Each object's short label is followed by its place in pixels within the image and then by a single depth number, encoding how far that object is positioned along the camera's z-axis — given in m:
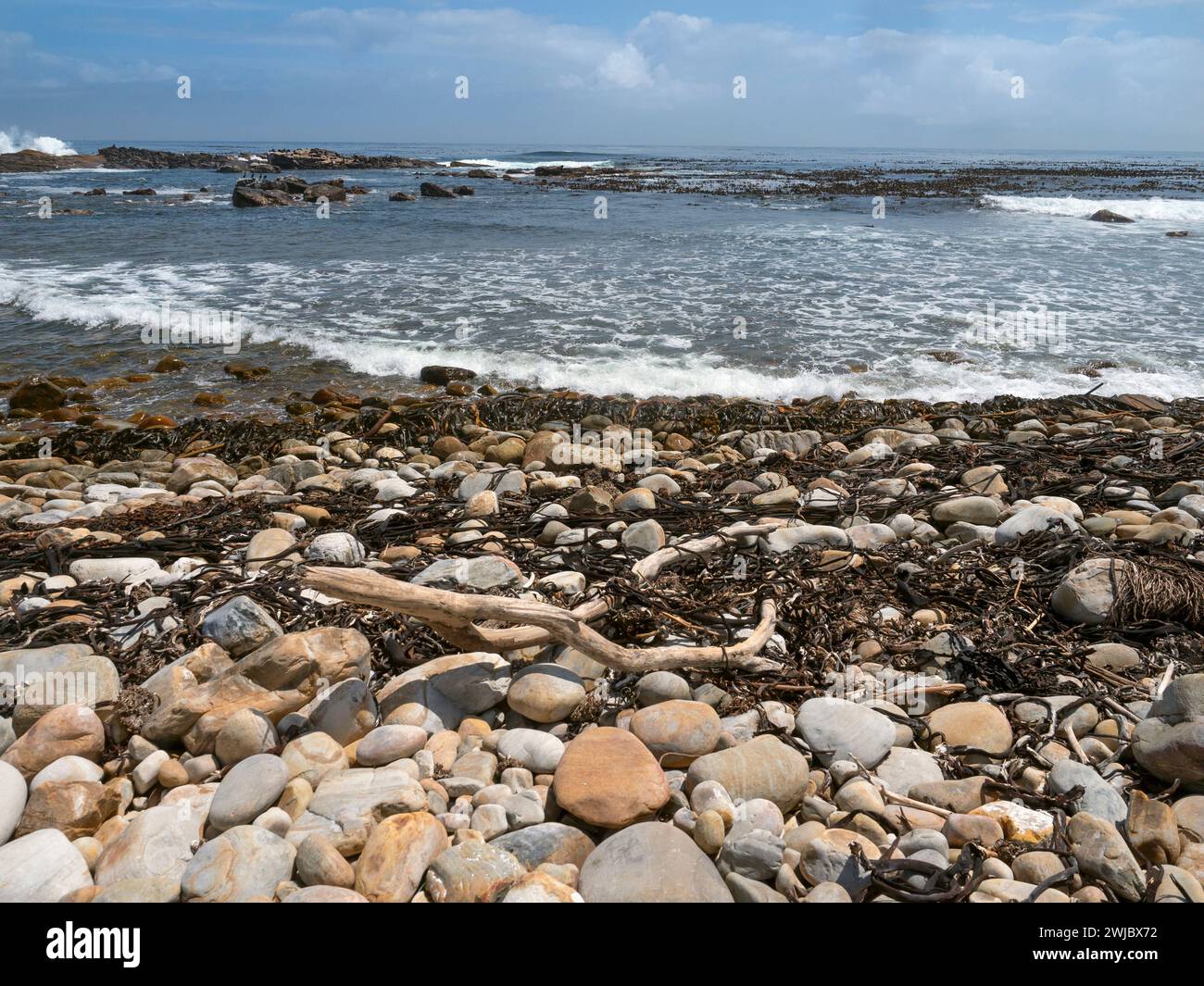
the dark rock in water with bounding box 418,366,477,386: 8.97
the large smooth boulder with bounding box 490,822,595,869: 2.13
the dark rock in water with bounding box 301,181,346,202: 33.25
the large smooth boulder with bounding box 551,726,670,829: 2.25
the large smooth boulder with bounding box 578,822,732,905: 1.95
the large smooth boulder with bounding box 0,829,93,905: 1.99
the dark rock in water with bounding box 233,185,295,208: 30.62
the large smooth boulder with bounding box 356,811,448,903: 1.99
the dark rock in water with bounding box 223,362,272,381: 9.11
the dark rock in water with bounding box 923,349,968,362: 9.59
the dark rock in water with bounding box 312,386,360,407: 8.26
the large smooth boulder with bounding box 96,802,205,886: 2.08
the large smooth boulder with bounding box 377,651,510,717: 2.86
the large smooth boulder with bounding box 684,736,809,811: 2.36
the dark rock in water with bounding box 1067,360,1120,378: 9.02
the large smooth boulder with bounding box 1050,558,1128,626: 3.33
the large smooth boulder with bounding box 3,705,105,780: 2.44
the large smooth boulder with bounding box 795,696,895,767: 2.53
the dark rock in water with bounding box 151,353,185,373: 9.38
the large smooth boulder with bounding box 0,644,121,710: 2.68
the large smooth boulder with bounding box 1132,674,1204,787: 2.34
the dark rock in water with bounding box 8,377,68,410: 8.09
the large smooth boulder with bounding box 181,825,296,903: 1.98
